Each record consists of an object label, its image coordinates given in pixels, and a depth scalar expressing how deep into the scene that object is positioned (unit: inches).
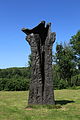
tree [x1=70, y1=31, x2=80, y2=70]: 756.8
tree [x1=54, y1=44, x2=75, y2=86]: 680.6
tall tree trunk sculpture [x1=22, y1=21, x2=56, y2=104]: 241.1
